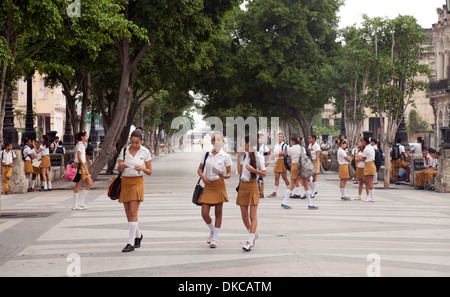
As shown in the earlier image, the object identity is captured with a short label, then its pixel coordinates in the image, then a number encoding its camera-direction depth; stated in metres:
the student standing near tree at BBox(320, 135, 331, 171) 36.08
